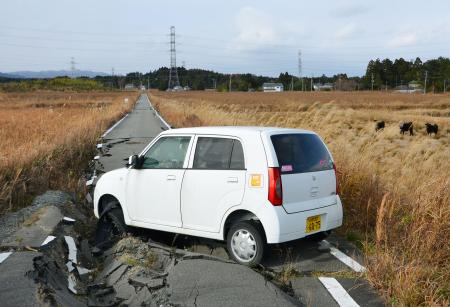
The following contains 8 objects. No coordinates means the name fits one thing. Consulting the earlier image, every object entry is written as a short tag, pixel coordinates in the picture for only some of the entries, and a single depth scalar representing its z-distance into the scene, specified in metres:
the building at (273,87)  137.25
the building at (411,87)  119.64
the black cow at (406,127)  21.45
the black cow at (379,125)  20.59
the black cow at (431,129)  21.86
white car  5.43
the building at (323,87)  140.50
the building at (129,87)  190.74
